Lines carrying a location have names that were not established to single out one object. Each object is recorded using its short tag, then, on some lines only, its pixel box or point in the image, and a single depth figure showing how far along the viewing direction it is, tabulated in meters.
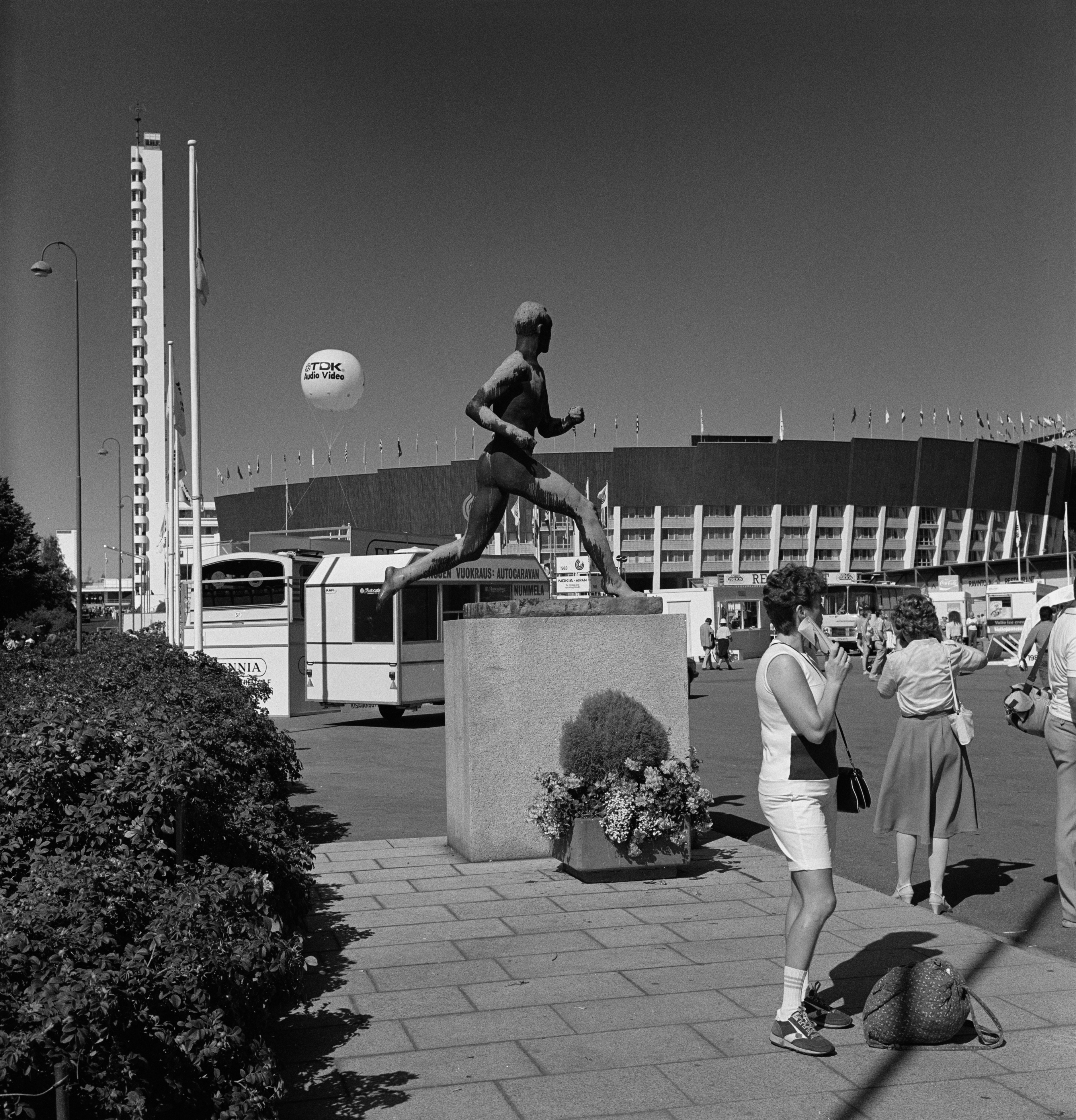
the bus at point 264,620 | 22.73
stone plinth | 8.48
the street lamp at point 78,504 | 42.84
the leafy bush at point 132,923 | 3.18
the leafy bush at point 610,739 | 8.11
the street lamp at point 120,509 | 63.00
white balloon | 28.56
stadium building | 111.00
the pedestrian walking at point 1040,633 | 19.47
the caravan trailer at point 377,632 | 21.34
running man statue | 8.95
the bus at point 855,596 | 56.88
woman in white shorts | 4.81
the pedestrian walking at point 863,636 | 40.56
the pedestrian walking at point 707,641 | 42.25
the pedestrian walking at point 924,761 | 7.39
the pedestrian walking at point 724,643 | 42.00
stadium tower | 111.00
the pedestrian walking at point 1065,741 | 6.84
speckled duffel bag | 4.81
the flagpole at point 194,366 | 22.62
